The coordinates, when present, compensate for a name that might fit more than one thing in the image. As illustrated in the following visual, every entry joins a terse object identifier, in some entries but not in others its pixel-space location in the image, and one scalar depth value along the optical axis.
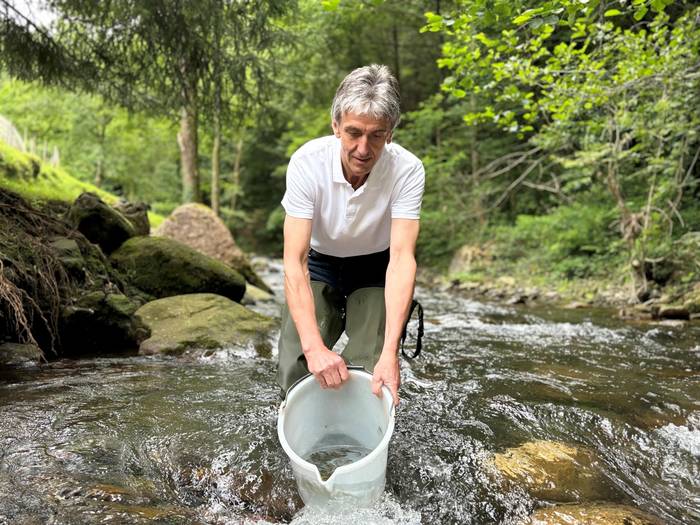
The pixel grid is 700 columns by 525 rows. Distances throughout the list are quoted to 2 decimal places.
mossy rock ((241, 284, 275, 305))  8.05
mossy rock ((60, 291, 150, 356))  4.20
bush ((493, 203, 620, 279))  11.16
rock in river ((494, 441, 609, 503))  2.27
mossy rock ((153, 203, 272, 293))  9.41
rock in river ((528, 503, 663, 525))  2.03
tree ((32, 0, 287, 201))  5.19
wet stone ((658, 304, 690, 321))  6.80
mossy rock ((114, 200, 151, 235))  7.16
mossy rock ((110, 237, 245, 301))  5.93
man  2.21
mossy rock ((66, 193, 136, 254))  5.87
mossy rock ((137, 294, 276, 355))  4.57
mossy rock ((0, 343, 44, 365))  3.71
